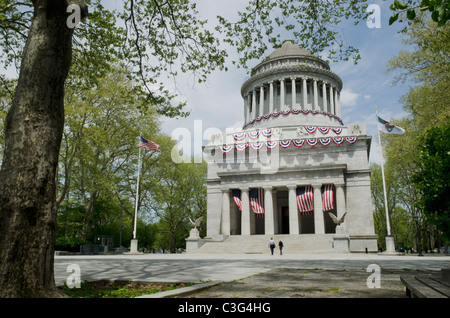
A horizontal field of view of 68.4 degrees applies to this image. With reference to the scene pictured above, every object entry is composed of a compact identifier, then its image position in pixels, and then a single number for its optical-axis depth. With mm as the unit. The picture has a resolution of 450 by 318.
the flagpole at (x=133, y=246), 33531
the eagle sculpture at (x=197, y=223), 36884
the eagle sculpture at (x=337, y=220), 31366
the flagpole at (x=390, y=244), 30891
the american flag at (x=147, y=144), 32344
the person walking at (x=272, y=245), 27308
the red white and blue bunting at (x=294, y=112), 53000
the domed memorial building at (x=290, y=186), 35812
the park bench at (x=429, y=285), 4136
